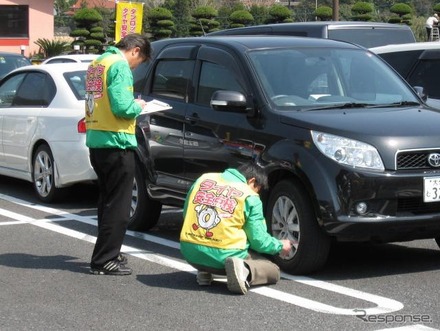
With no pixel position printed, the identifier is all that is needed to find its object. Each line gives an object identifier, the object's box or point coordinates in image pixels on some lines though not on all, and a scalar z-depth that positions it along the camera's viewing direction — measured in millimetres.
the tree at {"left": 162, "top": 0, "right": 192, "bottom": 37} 38791
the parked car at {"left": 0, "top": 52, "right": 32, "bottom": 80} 18734
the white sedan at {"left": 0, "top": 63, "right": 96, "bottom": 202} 10648
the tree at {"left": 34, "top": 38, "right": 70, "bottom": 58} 38188
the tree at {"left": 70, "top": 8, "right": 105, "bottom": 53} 38594
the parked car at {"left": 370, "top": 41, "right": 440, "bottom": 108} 10719
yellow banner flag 25734
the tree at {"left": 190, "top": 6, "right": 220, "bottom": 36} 32906
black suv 6957
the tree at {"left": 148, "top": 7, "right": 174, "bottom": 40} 35781
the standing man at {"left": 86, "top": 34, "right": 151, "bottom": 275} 7266
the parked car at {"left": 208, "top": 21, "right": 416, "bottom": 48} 13289
